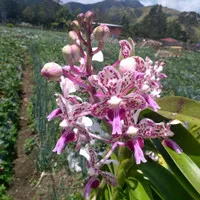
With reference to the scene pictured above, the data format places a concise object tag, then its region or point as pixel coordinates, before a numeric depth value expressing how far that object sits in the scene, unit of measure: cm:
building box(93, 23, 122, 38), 3838
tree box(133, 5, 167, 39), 3979
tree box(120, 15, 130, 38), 3554
